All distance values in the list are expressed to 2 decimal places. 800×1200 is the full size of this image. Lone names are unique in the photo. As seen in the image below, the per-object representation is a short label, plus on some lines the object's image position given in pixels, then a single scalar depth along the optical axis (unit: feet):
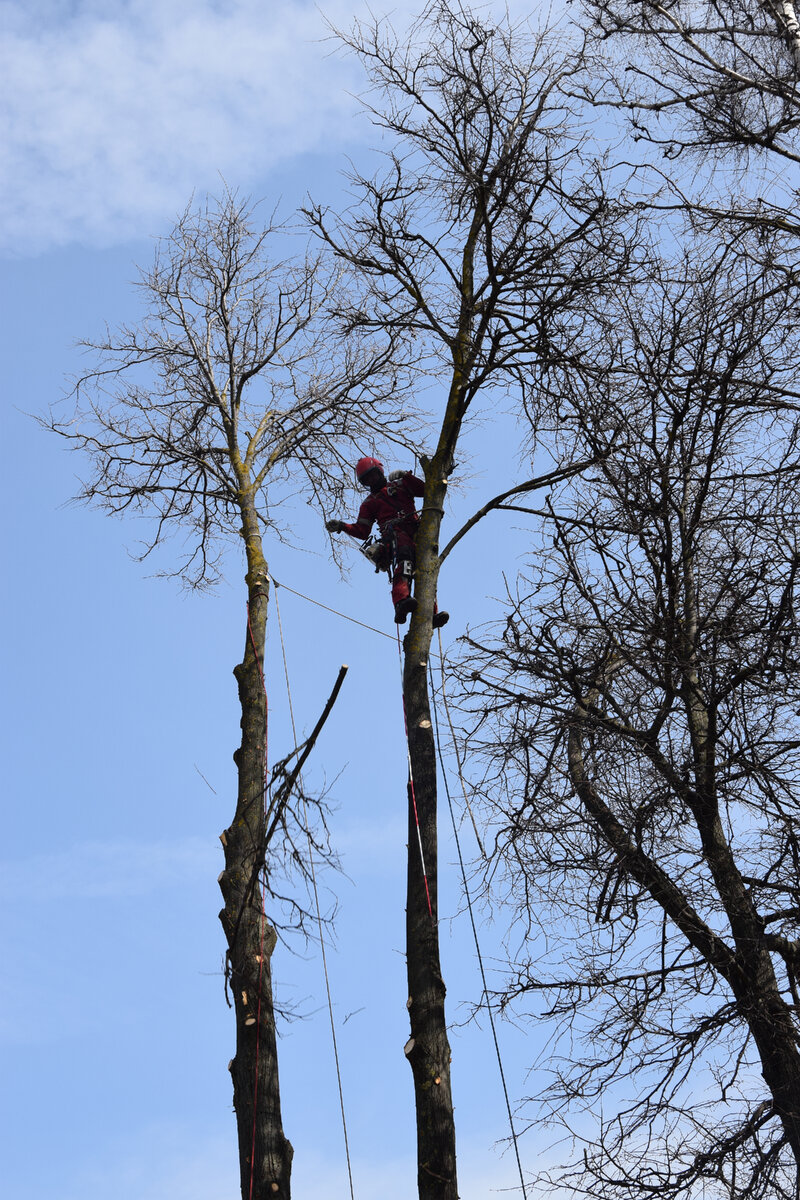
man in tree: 54.90
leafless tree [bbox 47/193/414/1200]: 53.78
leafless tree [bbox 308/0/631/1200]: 50.47
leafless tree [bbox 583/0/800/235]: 48.67
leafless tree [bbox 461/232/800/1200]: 40.09
